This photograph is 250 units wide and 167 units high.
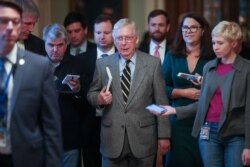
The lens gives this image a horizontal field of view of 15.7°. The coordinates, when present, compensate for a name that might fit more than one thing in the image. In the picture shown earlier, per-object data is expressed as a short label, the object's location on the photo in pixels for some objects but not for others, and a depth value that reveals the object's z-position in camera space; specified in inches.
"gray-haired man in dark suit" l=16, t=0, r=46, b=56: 256.3
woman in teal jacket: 261.0
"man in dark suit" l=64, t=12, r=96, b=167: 260.3
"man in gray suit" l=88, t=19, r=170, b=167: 229.1
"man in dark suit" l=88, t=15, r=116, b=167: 274.4
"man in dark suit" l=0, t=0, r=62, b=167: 161.7
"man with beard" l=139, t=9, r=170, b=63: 312.0
